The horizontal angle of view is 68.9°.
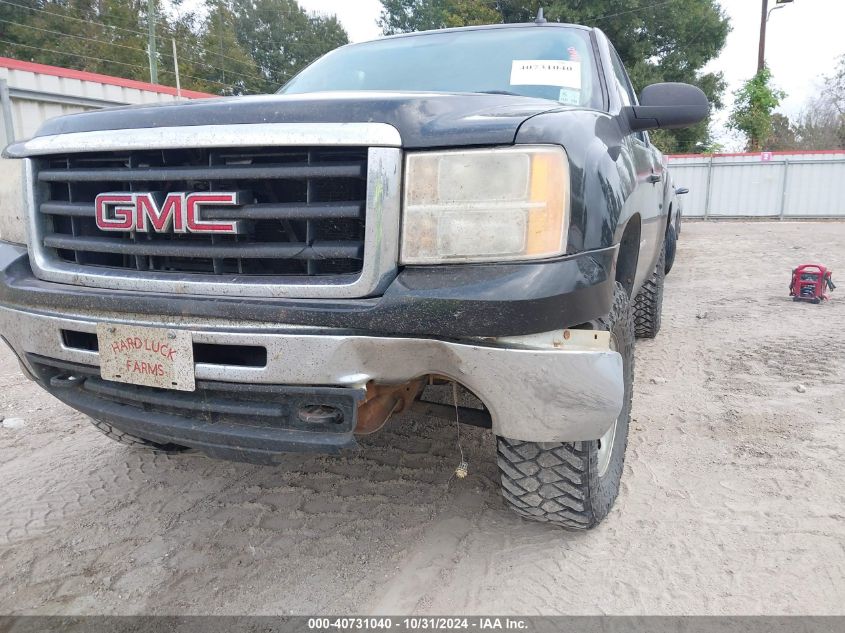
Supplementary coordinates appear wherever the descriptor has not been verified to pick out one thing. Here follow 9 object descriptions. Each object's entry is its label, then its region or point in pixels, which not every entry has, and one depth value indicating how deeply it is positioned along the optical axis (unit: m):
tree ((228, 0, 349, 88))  49.28
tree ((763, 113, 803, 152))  37.47
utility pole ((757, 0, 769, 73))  22.66
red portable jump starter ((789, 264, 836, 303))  5.93
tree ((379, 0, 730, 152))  23.95
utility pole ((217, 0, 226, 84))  41.34
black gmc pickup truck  1.58
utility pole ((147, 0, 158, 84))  25.19
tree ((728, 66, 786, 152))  23.03
